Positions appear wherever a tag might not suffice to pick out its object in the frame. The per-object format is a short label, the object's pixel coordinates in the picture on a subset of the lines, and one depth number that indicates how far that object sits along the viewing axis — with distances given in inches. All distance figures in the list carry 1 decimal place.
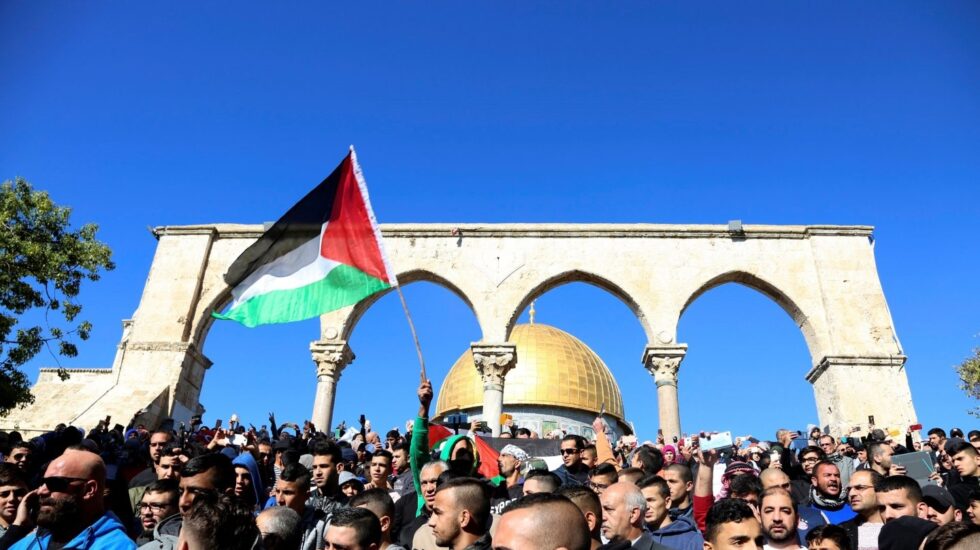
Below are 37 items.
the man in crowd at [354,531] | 153.5
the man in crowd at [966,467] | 266.1
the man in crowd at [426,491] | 206.5
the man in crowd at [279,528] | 158.9
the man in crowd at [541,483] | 210.4
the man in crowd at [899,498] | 195.2
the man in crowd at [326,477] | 227.5
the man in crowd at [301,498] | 201.9
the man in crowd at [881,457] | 318.3
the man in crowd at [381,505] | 189.3
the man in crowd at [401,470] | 306.1
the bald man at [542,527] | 104.8
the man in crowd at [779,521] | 184.7
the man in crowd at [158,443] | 309.9
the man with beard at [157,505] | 181.6
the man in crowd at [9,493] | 201.0
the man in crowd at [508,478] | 238.0
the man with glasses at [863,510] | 201.2
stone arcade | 737.6
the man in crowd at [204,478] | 179.6
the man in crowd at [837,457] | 368.1
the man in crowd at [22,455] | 285.7
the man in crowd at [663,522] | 191.8
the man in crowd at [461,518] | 155.5
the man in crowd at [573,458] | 310.7
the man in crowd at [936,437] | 395.5
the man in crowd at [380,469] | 277.6
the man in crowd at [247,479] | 224.5
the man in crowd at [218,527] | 119.6
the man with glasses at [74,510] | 147.5
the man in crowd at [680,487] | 223.0
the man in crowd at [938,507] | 200.4
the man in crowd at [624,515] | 166.9
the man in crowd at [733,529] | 151.2
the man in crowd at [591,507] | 165.0
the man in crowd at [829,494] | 241.5
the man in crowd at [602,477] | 243.9
